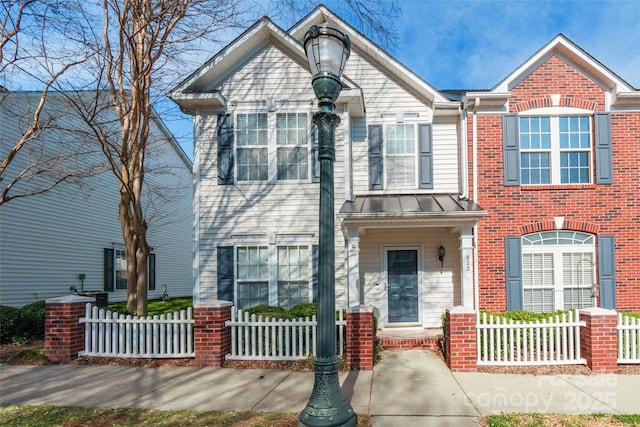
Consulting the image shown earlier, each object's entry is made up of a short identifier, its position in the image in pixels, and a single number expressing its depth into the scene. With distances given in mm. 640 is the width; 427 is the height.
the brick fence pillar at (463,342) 6898
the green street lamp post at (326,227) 4005
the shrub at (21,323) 8859
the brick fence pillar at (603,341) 6750
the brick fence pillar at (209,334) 7270
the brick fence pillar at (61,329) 7520
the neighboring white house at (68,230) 12703
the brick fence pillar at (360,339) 7004
